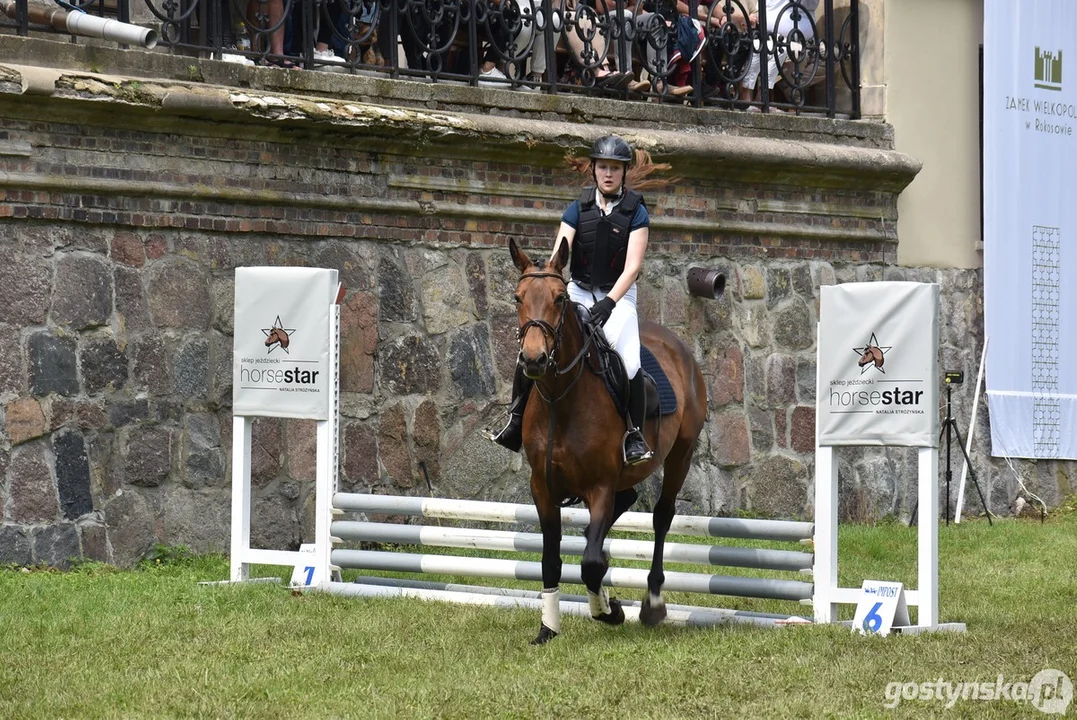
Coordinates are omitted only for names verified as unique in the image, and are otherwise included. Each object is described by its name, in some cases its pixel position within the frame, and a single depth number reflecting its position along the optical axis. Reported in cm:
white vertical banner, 3117
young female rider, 1811
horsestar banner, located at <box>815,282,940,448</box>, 1764
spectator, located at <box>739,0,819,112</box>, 2998
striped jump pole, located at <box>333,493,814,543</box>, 1867
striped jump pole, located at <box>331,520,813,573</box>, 1844
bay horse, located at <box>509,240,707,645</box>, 1664
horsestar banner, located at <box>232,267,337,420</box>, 2106
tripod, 2875
